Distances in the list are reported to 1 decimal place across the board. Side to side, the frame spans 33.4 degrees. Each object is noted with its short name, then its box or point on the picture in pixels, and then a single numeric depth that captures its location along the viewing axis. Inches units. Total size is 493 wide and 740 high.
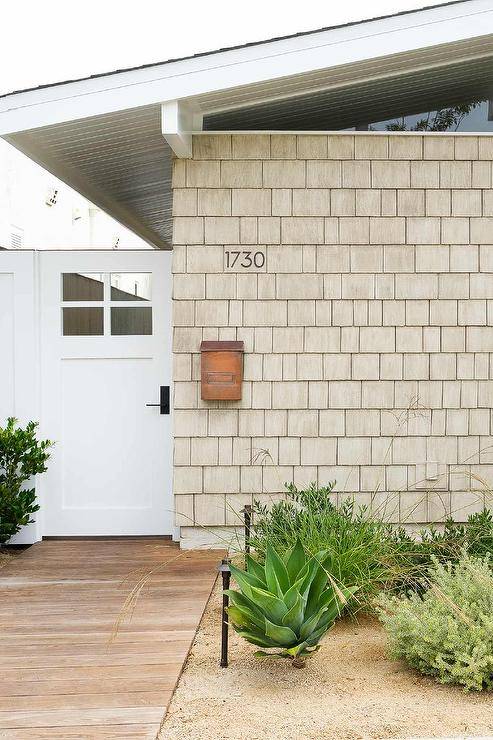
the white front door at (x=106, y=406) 237.1
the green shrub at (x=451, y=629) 124.8
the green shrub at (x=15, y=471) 217.8
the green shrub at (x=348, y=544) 156.1
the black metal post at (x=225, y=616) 132.7
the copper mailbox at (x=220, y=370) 216.2
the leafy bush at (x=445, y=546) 163.8
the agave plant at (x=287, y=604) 126.3
